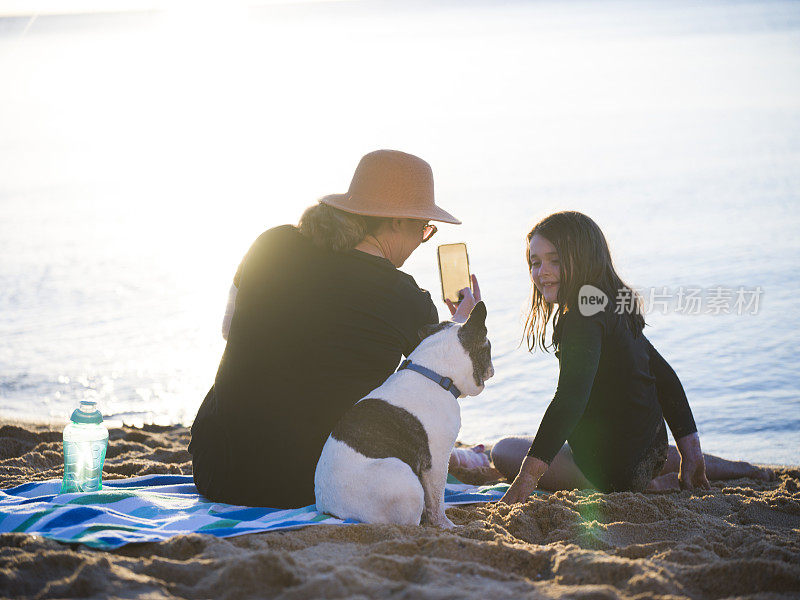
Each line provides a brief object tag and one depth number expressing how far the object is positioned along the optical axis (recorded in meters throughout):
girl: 4.38
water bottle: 4.53
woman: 3.99
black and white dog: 3.71
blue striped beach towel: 3.61
